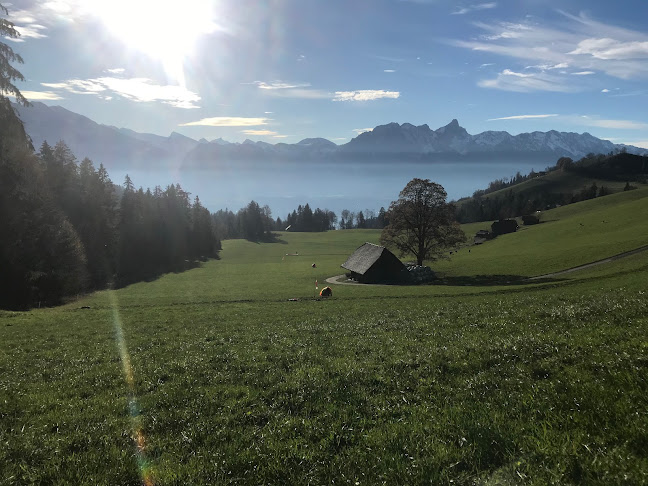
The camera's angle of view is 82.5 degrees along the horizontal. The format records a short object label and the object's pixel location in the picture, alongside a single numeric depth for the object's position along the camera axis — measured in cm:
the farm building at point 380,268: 5978
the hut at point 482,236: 11362
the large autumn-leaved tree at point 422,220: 5928
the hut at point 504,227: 11712
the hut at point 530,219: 12394
